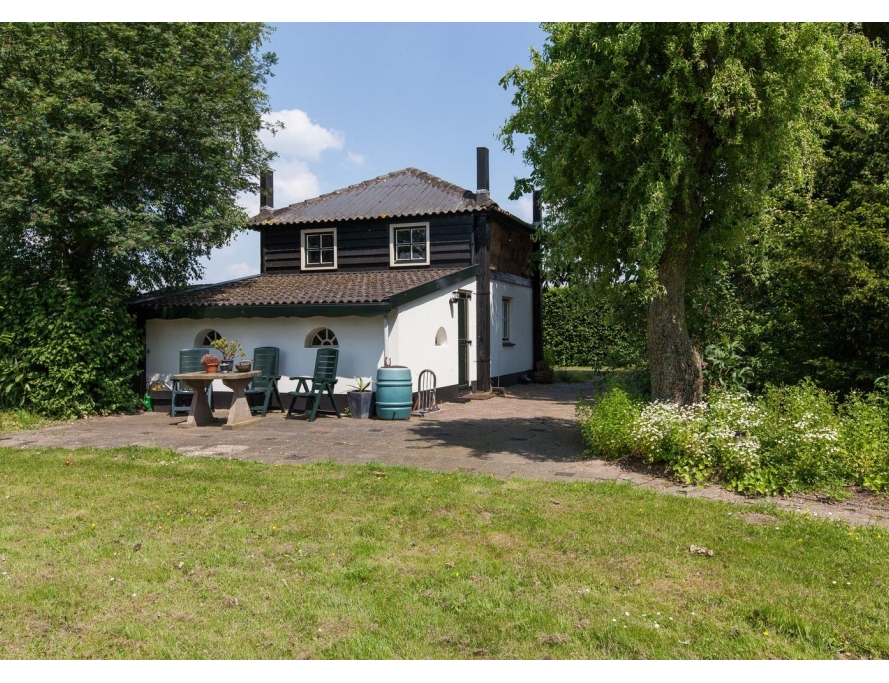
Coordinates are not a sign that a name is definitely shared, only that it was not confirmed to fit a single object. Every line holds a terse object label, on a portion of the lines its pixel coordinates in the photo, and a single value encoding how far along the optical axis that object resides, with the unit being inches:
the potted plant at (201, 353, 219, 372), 426.6
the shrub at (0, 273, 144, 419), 460.1
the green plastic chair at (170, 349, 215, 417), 486.9
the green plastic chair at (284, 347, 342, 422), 451.5
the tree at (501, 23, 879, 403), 263.3
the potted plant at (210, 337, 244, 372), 448.1
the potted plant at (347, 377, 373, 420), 466.9
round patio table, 426.5
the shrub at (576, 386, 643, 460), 289.5
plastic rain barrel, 457.1
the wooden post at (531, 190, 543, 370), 778.8
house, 493.7
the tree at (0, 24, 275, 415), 437.1
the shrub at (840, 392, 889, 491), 236.5
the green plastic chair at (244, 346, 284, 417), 502.6
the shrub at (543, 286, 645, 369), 866.1
